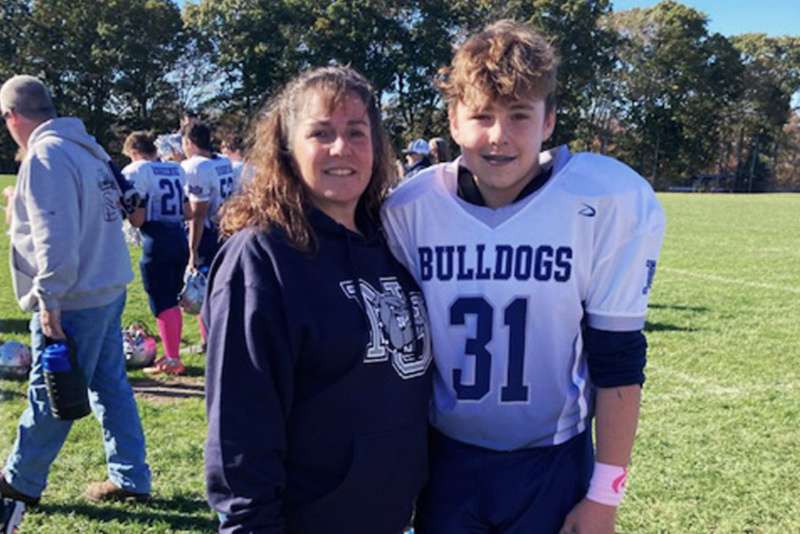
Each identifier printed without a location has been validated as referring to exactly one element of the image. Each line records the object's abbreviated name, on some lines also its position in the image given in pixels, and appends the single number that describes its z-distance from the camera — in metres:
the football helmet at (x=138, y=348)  6.07
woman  1.56
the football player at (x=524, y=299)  1.78
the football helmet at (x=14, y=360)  5.55
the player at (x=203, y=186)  6.11
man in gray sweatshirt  3.12
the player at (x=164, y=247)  5.87
